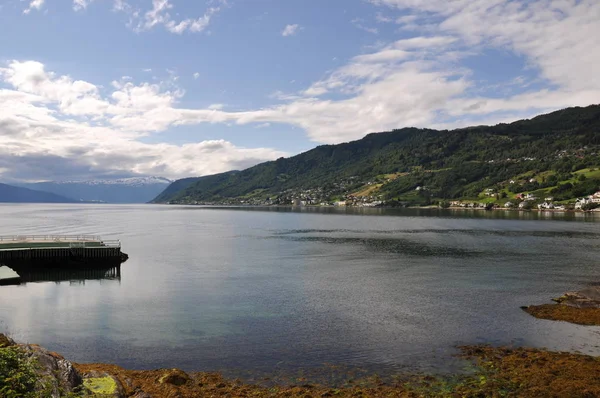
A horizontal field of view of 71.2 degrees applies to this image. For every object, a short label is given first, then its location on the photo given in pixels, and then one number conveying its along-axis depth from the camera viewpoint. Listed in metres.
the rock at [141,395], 21.33
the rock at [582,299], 42.97
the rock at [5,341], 20.20
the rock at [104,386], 19.77
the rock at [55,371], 17.01
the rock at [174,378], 24.59
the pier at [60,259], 67.14
